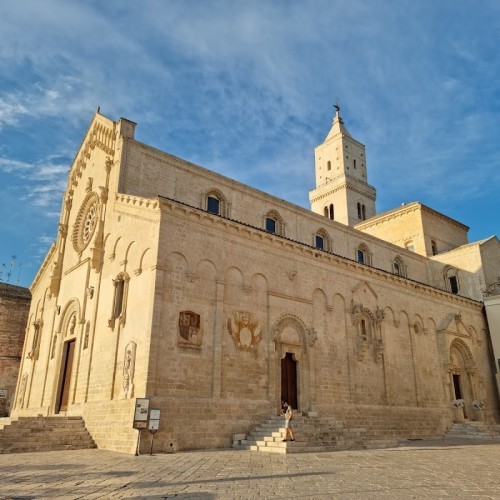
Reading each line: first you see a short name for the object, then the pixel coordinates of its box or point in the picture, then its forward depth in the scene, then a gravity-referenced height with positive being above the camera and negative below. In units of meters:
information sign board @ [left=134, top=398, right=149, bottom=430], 15.48 -0.13
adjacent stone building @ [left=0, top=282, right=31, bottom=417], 32.75 +4.94
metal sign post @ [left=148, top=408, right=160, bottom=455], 15.77 -0.40
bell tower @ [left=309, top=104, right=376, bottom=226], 45.00 +21.47
